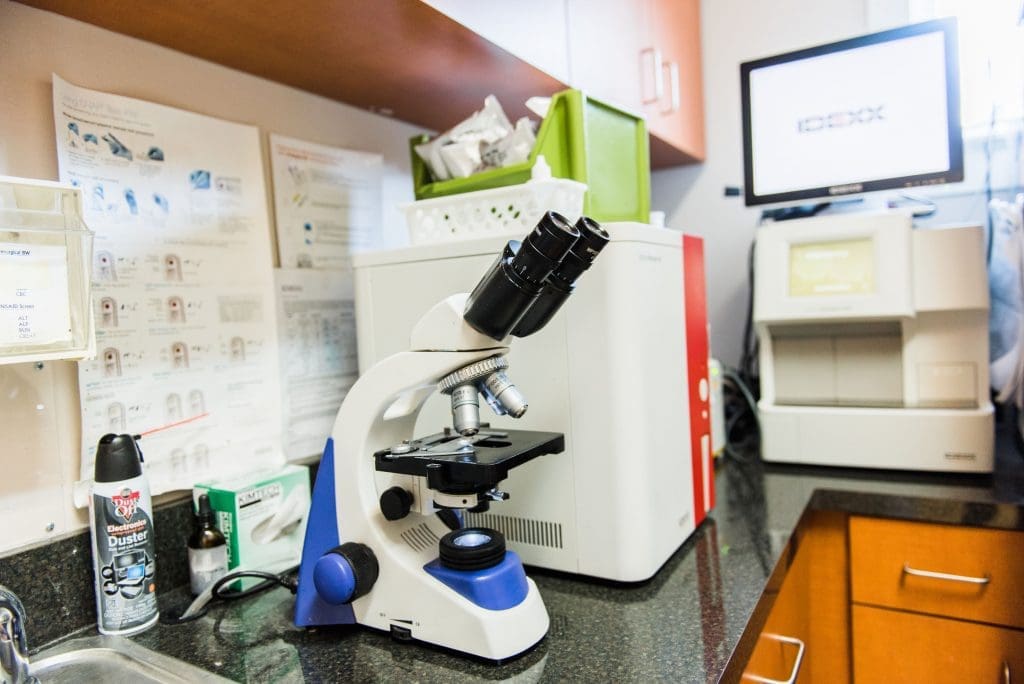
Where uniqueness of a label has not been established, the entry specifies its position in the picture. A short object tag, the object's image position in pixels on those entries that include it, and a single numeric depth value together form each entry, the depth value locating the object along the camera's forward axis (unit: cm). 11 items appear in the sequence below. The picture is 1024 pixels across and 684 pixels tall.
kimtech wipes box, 94
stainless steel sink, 73
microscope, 67
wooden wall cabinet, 84
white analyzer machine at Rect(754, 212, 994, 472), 126
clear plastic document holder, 73
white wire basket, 89
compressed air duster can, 80
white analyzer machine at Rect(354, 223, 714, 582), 85
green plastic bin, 95
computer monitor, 132
